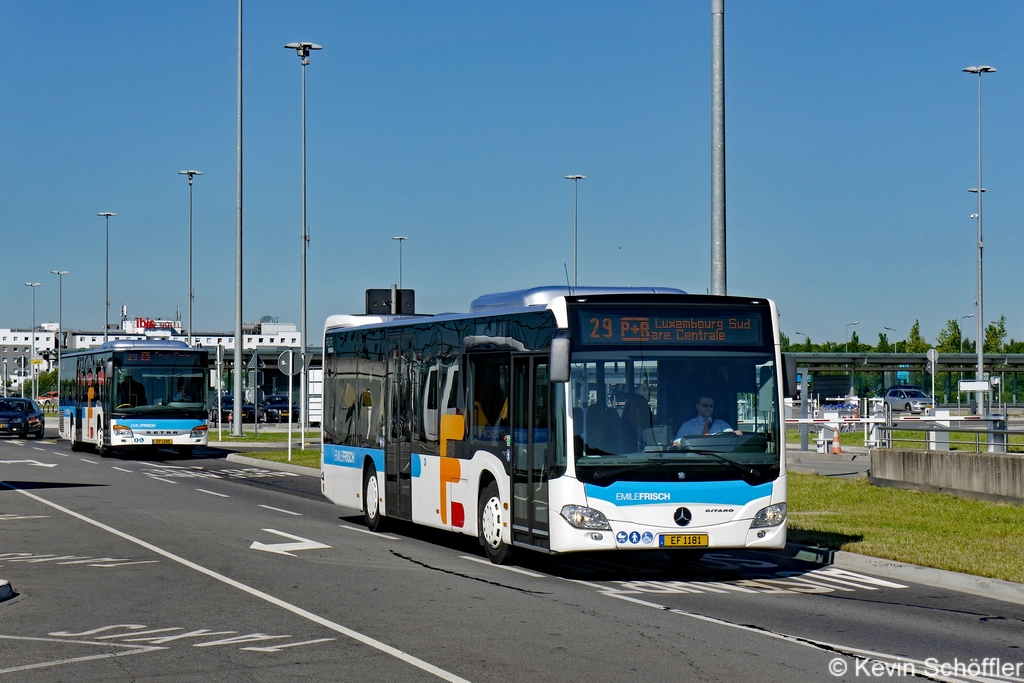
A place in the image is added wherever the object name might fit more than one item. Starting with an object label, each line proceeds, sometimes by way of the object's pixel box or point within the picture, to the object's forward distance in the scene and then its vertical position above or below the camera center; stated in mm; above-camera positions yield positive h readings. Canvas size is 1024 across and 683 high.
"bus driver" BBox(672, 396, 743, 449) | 13109 -654
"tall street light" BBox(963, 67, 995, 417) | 53781 +2152
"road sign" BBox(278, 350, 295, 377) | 33156 -185
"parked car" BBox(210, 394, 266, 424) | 78675 -3278
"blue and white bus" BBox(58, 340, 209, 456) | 36094 -1003
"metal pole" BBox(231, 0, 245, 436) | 45844 +2964
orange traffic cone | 37281 -2475
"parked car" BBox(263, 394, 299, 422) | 81000 -3201
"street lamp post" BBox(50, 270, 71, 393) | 112750 +5063
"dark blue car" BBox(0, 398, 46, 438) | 53656 -2539
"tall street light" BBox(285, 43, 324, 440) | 47562 +10690
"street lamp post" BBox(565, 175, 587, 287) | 75312 +8355
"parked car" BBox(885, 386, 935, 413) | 75625 -2400
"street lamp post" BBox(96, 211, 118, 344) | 88375 +5012
